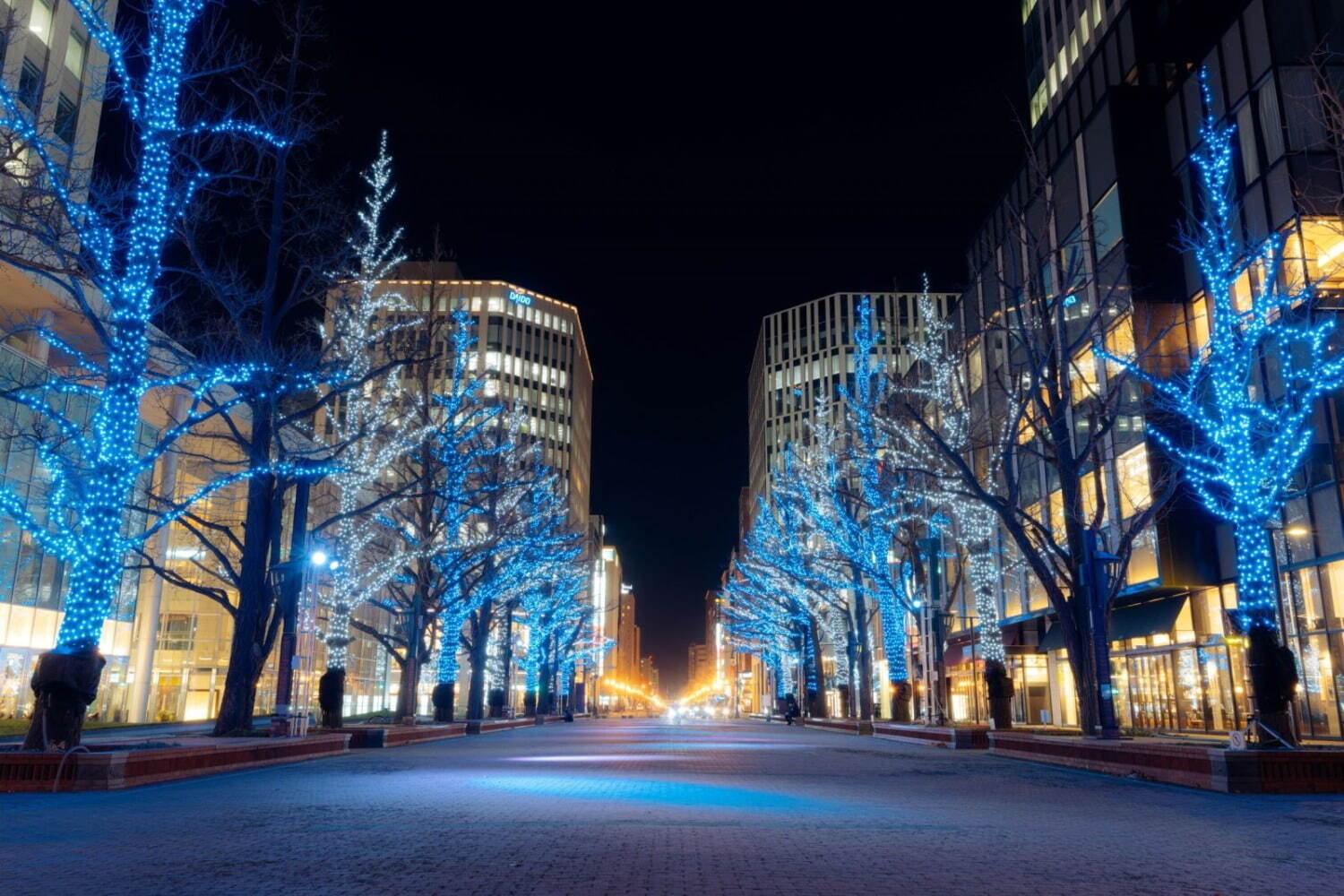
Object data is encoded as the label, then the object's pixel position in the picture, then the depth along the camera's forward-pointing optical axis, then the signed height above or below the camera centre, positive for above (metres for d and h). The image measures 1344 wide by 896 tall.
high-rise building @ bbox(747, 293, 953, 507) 109.50 +36.65
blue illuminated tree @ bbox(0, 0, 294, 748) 12.04 +5.23
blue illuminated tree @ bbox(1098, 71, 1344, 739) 13.27 +4.03
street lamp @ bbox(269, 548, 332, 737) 18.08 +1.11
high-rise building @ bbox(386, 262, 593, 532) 117.69 +39.23
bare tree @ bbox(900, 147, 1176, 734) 17.98 +6.57
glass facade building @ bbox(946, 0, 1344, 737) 24.03 +11.95
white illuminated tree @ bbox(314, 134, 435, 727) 21.89 +6.27
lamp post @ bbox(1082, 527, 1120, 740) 17.62 +1.56
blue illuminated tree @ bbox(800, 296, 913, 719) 30.27 +5.88
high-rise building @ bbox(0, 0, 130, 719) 33.75 +12.02
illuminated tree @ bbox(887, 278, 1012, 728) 23.70 +5.52
